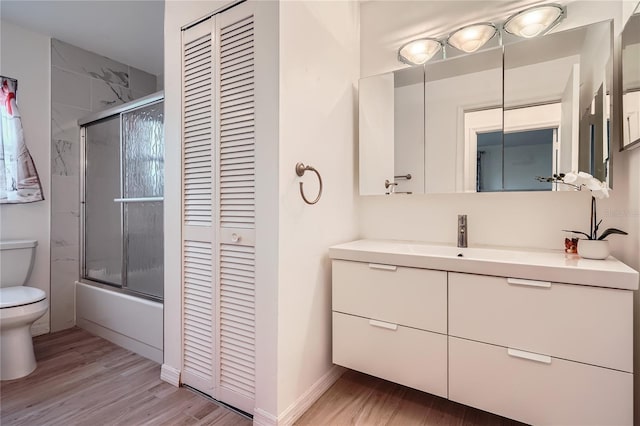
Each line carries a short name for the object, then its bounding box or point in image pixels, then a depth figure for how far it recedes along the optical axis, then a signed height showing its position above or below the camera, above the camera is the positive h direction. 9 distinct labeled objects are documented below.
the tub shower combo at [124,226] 2.24 -0.12
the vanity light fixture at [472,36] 1.71 +0.99
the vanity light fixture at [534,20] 1.56 +0.99
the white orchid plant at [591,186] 1.32 +0.12
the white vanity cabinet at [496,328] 1.13 -0.50
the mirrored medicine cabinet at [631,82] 1.22 +0.53
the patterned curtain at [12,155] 2.38 +0.43
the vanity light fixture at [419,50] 1.87 +0.99
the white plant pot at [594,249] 1.32 -0.16
